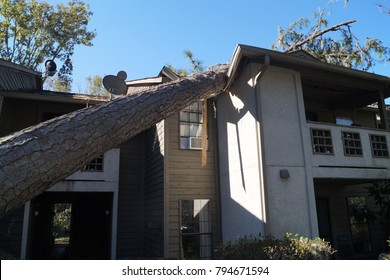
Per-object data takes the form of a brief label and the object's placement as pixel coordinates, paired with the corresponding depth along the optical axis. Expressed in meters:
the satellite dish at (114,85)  8.03
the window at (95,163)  8.94
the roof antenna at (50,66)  14.88
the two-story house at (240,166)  6.61
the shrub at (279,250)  5.11
